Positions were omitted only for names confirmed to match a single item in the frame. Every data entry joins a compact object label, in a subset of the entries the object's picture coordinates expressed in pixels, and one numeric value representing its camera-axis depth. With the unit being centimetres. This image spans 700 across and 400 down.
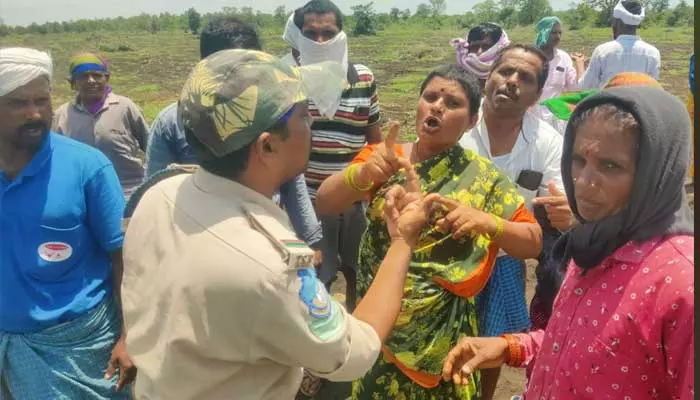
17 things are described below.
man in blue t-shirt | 229
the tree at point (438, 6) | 7562
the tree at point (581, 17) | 4128
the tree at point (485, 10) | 5327
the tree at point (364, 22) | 4206
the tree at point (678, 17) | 4047
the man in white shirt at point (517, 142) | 267
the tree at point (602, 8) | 3927
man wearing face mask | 361
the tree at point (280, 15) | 5698
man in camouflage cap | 134
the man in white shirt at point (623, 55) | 576
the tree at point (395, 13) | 6026
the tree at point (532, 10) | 4709
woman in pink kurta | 131
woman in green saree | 224
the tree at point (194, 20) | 4839
